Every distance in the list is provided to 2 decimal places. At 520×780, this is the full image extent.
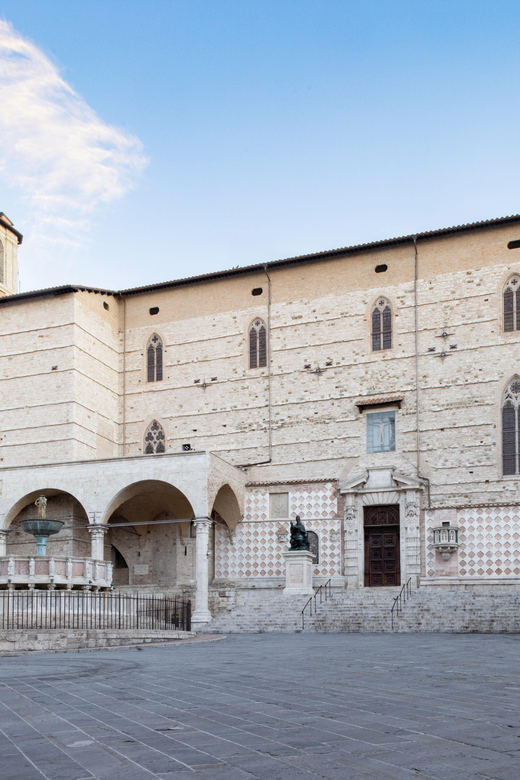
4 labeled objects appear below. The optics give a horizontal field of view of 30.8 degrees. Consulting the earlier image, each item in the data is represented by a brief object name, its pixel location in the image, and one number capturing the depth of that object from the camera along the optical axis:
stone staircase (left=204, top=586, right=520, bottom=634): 22.70
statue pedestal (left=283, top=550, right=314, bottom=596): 27.03
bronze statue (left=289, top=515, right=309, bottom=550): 27.52
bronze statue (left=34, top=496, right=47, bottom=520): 26.45
